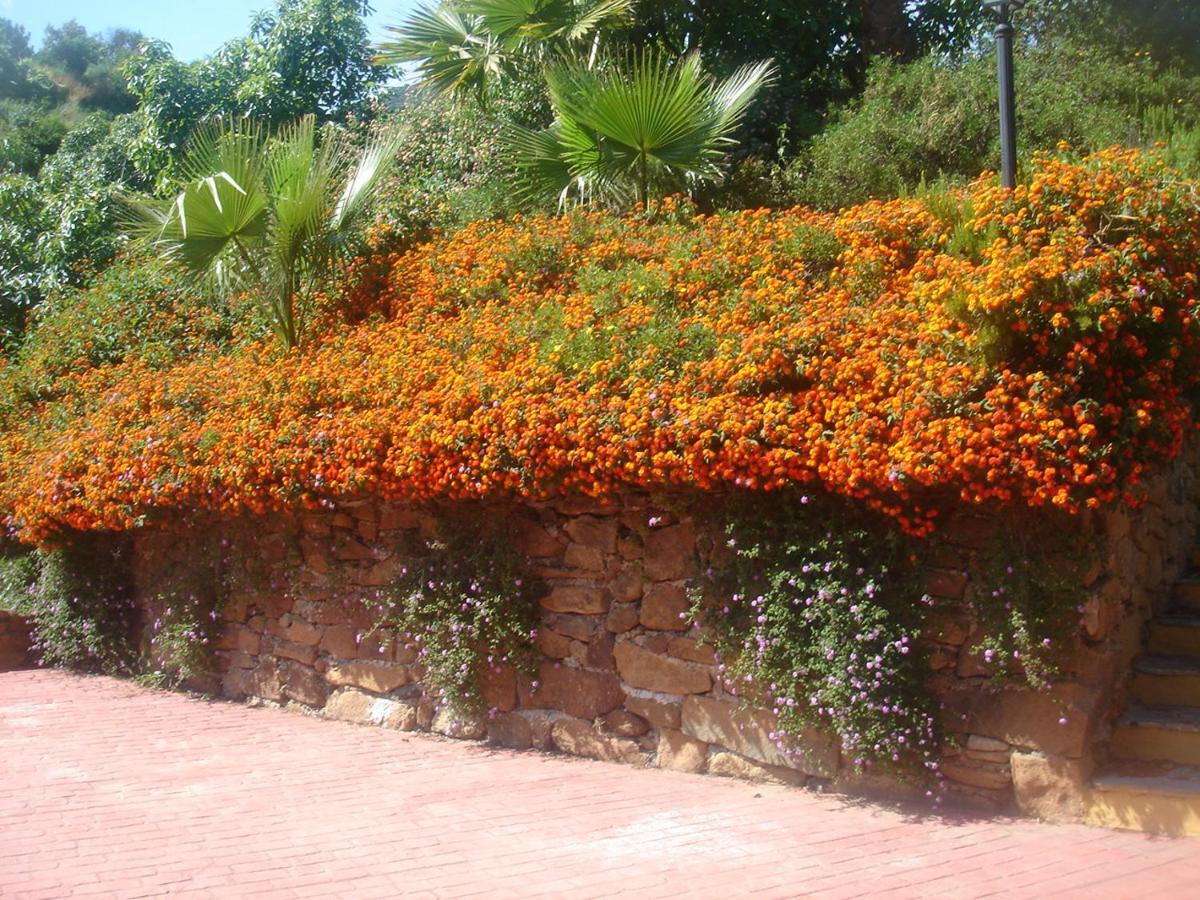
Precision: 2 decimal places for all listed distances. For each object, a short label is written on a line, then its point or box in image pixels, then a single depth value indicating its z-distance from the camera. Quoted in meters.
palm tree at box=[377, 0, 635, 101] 10.49
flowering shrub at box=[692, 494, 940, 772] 5.45
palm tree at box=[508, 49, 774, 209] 8.87
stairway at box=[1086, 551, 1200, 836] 5.07
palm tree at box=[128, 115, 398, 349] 9.59
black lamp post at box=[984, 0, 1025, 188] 6.32
